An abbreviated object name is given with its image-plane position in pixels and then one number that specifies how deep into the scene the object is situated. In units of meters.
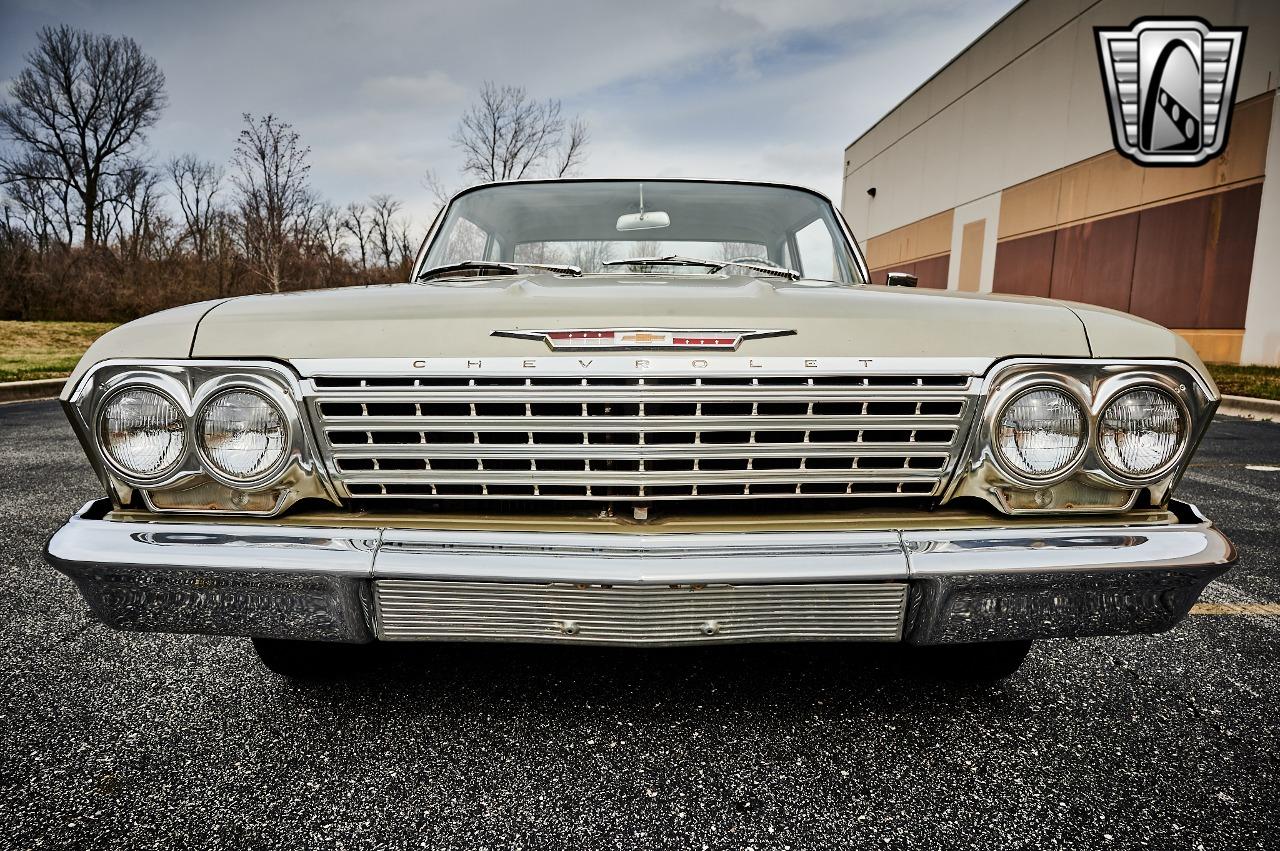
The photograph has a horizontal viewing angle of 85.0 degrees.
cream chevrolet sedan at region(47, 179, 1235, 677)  1.31
